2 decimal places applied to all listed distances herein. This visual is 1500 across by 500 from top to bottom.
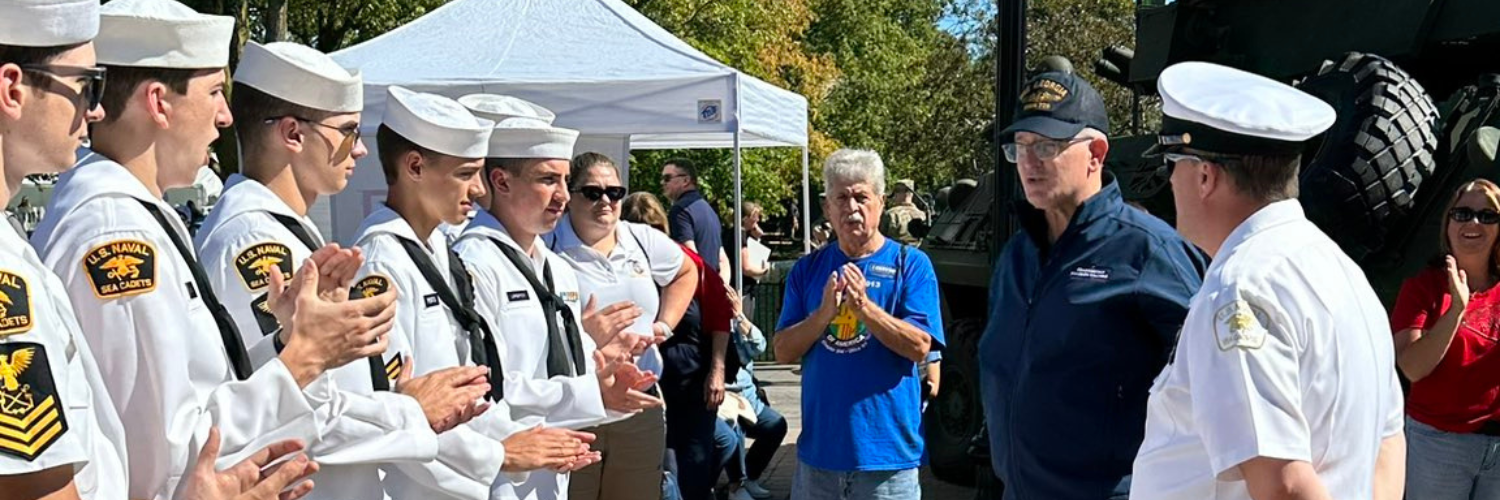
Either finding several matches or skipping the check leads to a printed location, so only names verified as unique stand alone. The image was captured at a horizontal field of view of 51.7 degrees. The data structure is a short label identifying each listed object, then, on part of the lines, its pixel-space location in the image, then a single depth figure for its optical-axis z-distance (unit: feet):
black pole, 16.58
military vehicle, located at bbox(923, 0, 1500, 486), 19.17
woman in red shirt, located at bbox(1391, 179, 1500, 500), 17.76
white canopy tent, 30.09
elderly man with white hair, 17.58
